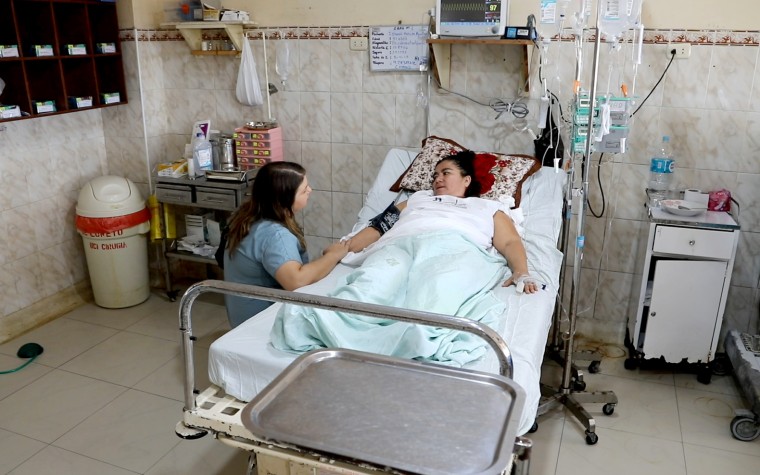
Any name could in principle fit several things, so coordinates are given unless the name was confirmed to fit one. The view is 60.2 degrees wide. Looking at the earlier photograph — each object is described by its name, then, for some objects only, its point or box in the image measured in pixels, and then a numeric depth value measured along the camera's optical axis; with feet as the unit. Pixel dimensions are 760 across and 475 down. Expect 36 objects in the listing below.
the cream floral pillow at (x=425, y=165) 10.37
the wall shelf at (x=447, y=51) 9.99
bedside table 9.32
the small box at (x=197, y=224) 12.77
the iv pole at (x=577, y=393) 8.48
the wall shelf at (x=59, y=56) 10.68
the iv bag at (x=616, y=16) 8.32
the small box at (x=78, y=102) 11.56
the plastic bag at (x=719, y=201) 9.91
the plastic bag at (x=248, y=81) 12.03
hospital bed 4.63
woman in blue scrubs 7.76
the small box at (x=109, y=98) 12.17
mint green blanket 6.09
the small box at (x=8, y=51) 10.18
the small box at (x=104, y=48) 12.02
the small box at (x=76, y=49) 11.36
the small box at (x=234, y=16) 11.69
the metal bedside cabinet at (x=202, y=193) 11.71
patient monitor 9.89
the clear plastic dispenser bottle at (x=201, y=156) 12.09
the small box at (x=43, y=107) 10.93
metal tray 3.55
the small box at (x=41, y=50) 10.77
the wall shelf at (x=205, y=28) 11.65
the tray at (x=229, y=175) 11.73
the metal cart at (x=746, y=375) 8.52
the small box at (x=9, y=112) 10.36
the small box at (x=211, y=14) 11.71
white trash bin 12.01
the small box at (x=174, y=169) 12.19
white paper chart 11.02
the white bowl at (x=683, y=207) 9.48
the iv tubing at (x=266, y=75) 12.09
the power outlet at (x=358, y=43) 11.44
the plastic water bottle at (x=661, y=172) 10.08
